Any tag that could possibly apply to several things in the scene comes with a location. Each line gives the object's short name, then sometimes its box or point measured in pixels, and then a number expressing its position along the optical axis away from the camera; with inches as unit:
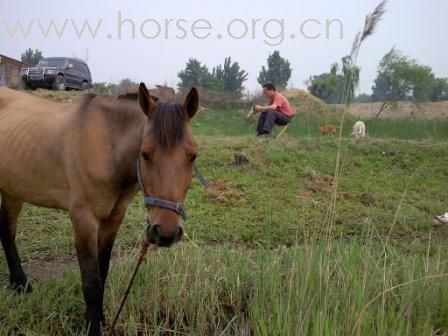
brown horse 80.2
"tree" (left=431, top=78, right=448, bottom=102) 1444.9
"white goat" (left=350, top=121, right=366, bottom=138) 378.8
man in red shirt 335.9
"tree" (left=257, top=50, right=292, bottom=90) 1748.3
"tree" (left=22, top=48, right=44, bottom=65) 2581.2
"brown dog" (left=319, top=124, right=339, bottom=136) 398.0
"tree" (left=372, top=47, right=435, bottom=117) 1157.7
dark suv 634.8
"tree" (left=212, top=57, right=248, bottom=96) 1824.6
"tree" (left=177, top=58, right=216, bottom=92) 1488.7
